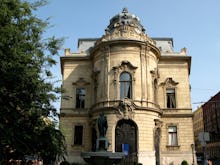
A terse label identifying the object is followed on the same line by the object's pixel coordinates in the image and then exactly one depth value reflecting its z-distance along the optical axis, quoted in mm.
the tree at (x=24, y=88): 13180
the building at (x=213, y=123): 67919
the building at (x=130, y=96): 27125
